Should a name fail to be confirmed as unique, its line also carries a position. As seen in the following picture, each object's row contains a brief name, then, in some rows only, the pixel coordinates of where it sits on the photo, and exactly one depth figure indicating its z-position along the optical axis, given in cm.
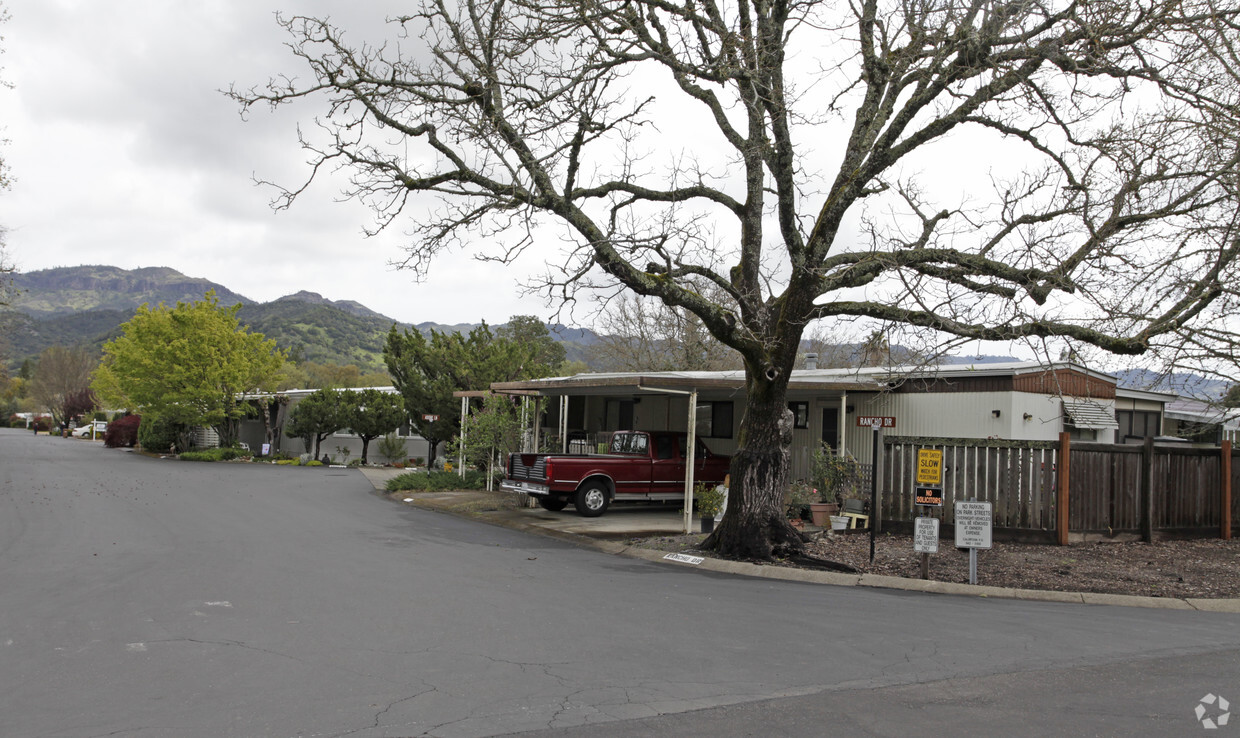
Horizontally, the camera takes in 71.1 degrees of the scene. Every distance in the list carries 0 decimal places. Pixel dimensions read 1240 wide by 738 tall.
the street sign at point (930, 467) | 1151
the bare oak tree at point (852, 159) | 1122
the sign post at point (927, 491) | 1116
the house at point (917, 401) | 1670
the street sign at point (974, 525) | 1102
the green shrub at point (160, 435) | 4681
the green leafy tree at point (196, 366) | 4003
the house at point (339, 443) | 4144
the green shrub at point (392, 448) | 3984
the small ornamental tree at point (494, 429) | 2205
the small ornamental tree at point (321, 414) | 3828
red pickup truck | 1839
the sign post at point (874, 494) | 1209
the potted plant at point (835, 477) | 1677
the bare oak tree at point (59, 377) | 9869
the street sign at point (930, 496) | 1120
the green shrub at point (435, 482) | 2502
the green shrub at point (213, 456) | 4040
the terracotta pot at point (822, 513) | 1622
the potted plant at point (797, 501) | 1644
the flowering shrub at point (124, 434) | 5547
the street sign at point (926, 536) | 1111
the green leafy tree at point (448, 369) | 3189
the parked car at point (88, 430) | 7178
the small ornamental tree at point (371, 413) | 3809
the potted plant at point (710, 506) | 1535
